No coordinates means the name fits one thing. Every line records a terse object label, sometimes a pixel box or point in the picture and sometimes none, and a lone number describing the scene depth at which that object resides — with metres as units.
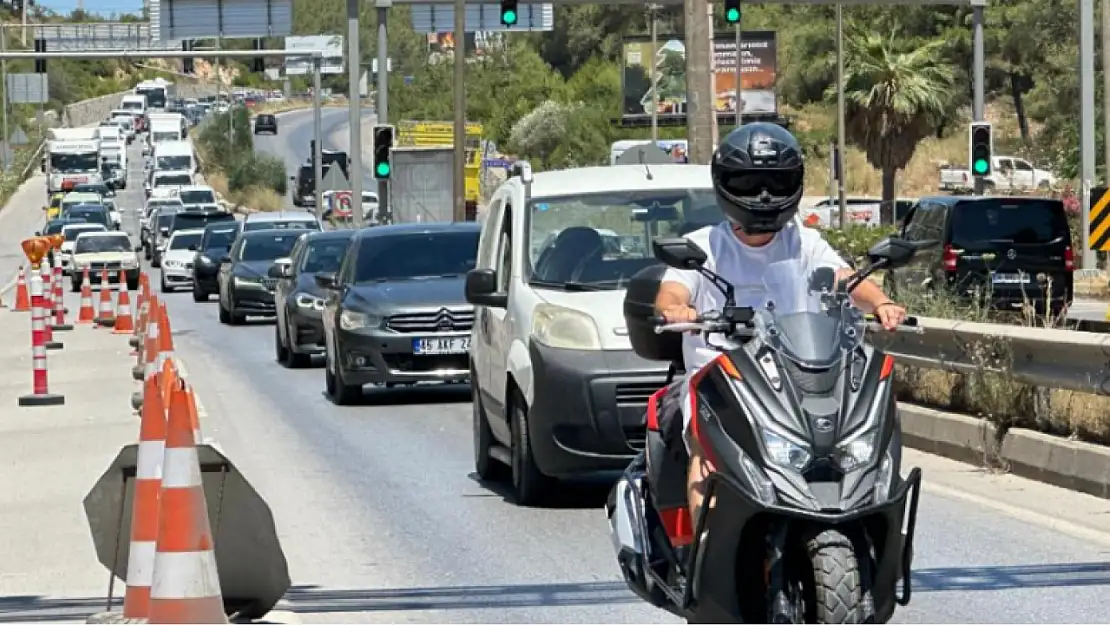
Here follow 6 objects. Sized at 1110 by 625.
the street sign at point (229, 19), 60.72
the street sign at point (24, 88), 127.44
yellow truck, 79.19
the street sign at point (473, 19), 62.53
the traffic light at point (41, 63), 69.25
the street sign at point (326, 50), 124.94
